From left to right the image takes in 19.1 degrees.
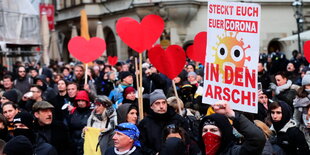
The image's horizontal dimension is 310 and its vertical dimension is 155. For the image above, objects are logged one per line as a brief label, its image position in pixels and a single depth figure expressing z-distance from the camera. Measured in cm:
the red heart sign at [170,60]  1268
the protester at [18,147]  828
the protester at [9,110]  1253
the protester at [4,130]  1029
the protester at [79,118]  1274
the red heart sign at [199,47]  1342
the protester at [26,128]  1013
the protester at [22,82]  2153
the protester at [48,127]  1114
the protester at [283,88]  1546
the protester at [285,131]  984
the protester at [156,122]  1047
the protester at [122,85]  1595
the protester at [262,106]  1259
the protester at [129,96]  1418
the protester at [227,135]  718
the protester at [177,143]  840
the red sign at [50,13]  5369
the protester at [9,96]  1571
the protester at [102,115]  1197
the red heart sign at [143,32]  1376
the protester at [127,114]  1133
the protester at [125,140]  901
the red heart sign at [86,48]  1913
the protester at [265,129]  928
